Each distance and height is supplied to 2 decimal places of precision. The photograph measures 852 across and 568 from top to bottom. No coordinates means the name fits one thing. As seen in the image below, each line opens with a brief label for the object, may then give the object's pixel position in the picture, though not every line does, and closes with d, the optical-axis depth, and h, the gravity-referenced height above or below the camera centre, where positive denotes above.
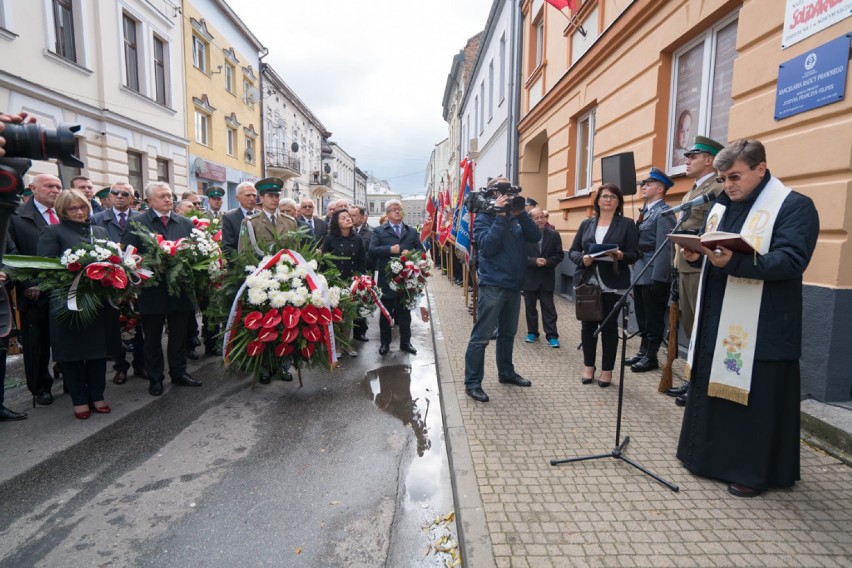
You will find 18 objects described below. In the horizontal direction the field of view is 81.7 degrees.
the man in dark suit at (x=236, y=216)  5.77 +0.27
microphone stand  3.22 -1.40
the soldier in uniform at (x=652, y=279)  5.11 -0.34
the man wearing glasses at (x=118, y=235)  4.84 +0.01
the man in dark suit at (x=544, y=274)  6.63 -0.41
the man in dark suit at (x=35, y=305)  4.82 -0.69
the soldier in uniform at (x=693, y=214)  4.23 +0.28
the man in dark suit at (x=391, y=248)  6.68 -0.11
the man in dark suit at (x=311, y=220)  7.83 +0.34
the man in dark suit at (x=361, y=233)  7.19 +0.12
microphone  3.04 +0.28
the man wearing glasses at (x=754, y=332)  2.75 -0.50
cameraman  4.51 -0.23
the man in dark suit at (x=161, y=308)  5.03 -0.73
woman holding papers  4.75 -0.11
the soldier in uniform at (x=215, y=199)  9.30 +0.73
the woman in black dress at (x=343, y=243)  6.52 -0.03
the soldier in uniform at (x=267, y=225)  4.95 +0.16
